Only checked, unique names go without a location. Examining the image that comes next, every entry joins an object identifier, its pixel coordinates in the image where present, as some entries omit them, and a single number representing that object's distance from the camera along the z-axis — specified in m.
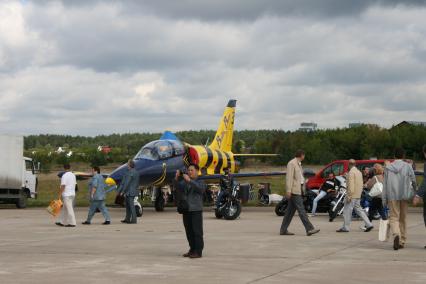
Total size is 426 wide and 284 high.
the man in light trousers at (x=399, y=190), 13.20
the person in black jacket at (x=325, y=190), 22.45
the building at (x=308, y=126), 158.39
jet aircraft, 25.55
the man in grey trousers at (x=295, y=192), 15.70
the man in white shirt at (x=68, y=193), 18.80
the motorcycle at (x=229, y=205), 21.67
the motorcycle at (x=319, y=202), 21.92
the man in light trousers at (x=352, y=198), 16.78
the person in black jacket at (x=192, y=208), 11.98
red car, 26.41
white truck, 29.47
